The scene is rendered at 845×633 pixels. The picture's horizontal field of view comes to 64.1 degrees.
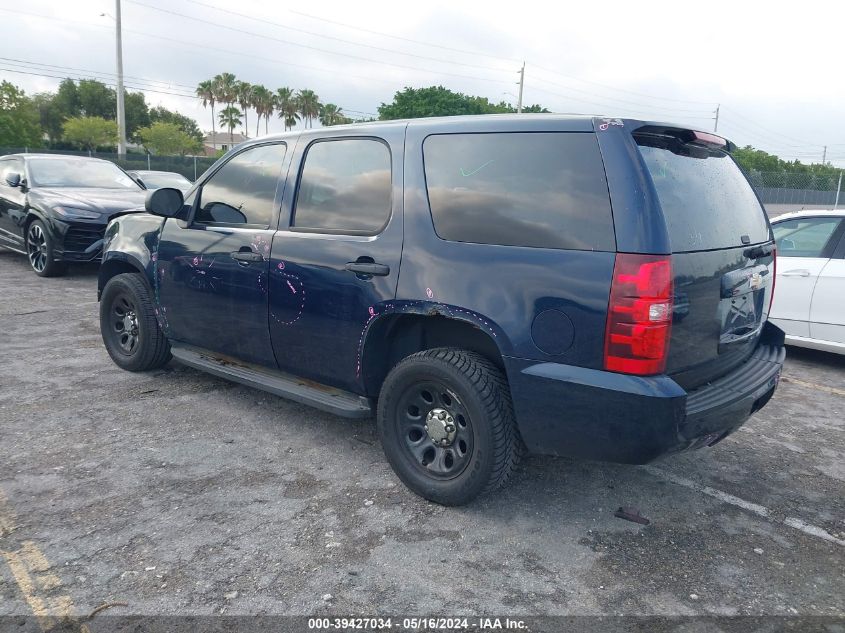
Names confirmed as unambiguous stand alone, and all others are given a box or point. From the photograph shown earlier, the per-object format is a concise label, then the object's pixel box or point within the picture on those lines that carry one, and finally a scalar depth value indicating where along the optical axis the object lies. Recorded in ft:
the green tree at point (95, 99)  247.29
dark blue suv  9.09
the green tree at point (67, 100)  245.86
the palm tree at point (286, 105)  271.49
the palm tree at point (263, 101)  266.16
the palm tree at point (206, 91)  262.67
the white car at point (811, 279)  19.66
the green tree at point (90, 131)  179.32
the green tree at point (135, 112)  247.52
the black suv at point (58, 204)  29.76
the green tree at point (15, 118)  141.49
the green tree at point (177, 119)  268.60
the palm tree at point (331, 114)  260.42
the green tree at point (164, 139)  191.62
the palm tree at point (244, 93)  264.80
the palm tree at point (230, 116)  267.18
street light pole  115.75
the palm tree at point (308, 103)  269.44
